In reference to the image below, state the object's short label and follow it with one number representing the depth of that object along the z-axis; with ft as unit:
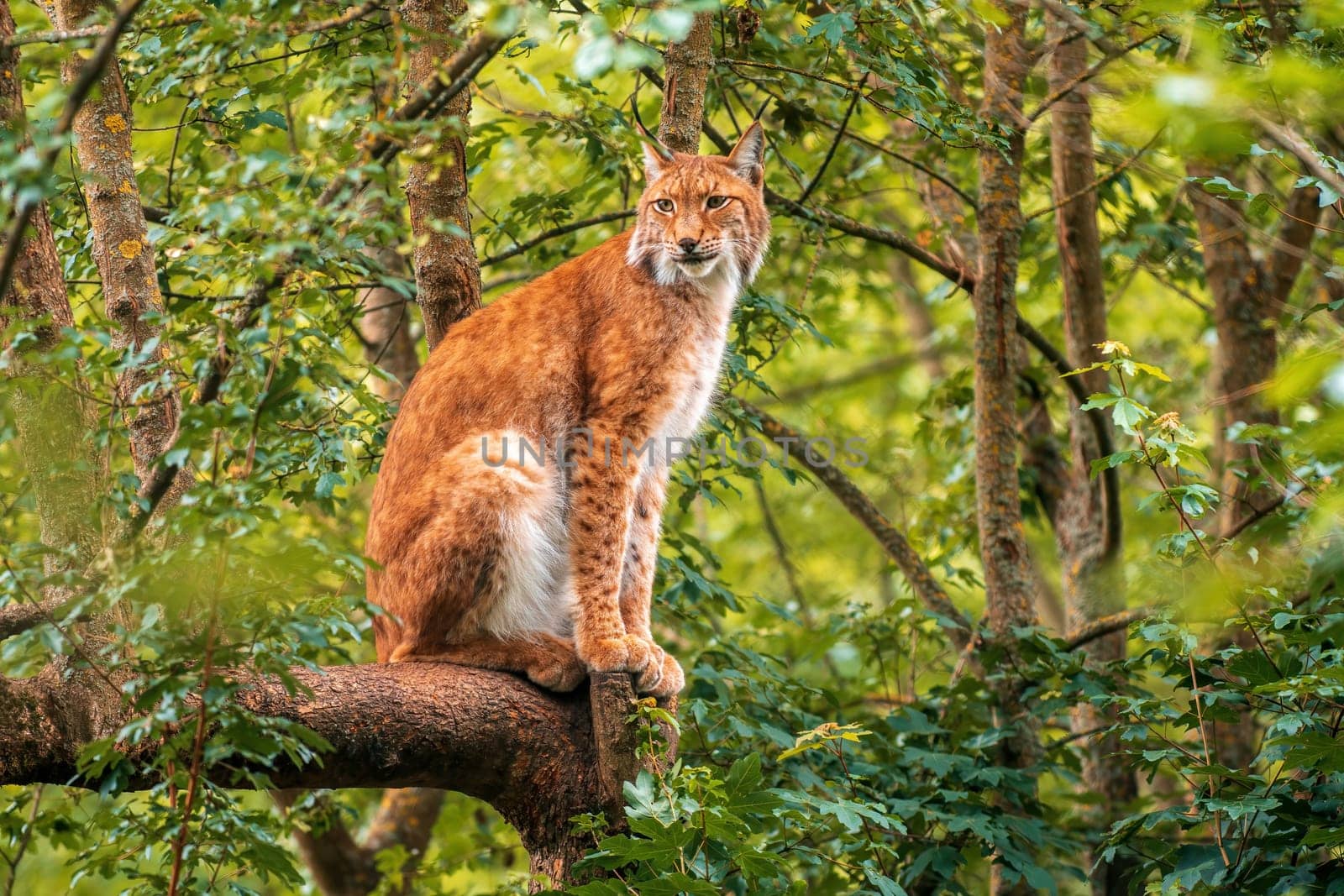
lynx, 28.40
